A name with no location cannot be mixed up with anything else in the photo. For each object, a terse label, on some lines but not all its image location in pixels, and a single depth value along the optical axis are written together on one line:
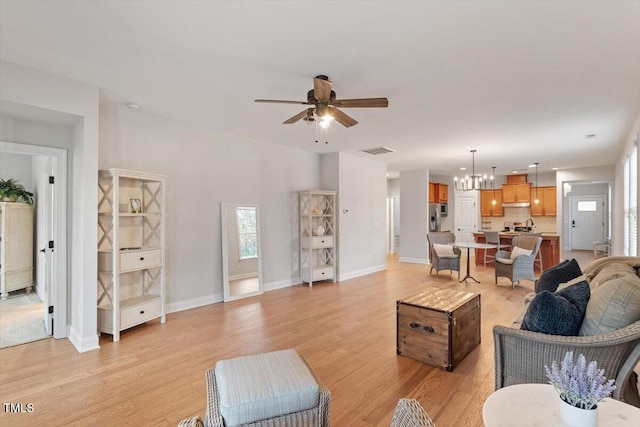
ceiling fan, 2.63
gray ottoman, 1.52
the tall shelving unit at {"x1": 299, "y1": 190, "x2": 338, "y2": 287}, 6.06
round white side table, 1.13
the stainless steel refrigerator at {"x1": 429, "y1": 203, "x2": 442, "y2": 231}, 9.44
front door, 11.20
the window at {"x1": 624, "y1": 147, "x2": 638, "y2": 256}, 4.32
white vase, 1.03
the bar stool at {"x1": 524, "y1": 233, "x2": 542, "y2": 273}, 7.06
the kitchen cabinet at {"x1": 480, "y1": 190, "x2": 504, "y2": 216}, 10.03
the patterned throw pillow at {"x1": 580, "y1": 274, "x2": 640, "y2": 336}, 1.77
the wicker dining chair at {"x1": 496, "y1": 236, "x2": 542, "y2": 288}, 5.69
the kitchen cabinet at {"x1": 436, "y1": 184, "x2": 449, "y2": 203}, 9.77
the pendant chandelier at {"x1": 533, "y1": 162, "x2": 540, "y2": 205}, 9.39
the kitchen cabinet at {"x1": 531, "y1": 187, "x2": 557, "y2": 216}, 9.11
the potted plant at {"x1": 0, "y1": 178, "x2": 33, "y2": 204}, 4.97
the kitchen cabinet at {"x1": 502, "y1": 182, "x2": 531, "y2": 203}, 9.46
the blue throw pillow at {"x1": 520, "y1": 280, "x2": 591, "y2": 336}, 1.92
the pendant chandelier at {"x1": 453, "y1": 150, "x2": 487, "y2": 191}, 6.47
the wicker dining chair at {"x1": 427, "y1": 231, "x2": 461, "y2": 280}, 6.54
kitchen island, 7.39
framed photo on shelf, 3.88
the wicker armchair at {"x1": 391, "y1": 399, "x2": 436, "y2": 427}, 0.84
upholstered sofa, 1.71
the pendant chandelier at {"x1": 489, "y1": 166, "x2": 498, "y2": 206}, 9.98
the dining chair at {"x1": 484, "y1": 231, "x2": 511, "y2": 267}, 7.75
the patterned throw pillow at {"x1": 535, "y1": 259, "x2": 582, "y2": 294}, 3.30
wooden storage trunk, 2.74
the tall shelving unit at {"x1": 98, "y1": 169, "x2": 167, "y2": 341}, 3.43
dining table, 6.19
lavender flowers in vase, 1.01
